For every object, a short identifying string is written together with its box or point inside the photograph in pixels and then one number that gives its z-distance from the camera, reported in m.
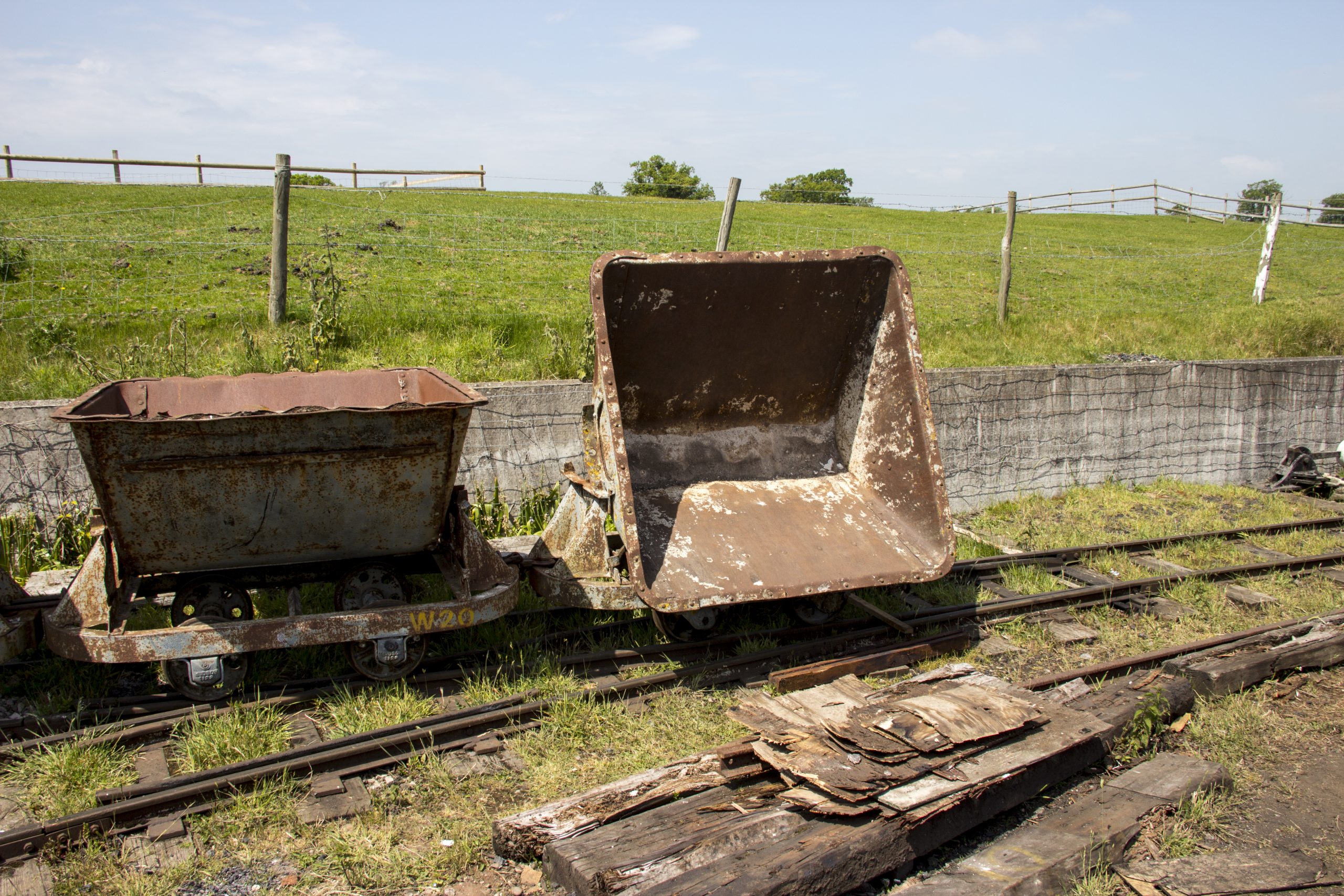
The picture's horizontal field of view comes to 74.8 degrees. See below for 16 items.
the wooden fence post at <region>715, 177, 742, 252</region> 9.09
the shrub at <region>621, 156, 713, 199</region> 62.62
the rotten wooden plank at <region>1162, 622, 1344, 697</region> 5.22
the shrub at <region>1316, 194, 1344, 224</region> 50.31
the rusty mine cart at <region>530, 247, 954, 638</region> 5.23
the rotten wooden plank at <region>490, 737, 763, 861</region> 3.54
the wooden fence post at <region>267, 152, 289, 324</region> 8.23
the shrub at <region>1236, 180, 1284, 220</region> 52.75
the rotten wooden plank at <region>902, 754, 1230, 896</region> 3.39
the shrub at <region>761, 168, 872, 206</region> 50.97
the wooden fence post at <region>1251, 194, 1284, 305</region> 15.49
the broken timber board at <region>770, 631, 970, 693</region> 5.00
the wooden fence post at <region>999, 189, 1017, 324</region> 12.41
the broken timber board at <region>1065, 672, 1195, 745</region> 4.60
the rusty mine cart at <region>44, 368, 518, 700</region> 4.31
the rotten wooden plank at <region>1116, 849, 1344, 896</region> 3.54
